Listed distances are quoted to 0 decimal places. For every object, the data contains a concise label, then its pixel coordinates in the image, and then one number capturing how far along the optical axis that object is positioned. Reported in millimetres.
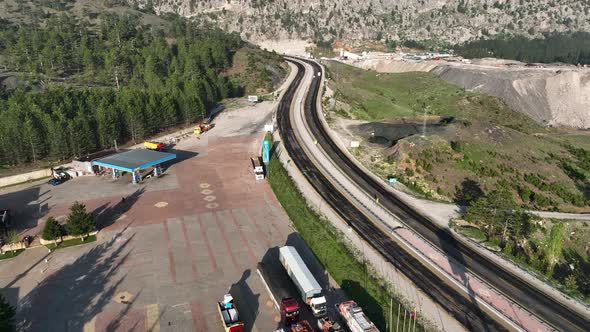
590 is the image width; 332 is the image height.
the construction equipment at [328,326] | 36531
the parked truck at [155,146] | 84375
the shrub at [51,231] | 52312
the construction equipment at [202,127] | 96788
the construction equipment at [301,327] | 36094
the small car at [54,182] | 70488
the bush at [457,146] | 82438
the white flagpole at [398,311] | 38375
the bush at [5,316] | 33712
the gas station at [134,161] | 70812
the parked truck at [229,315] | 36906
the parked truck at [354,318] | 35938
